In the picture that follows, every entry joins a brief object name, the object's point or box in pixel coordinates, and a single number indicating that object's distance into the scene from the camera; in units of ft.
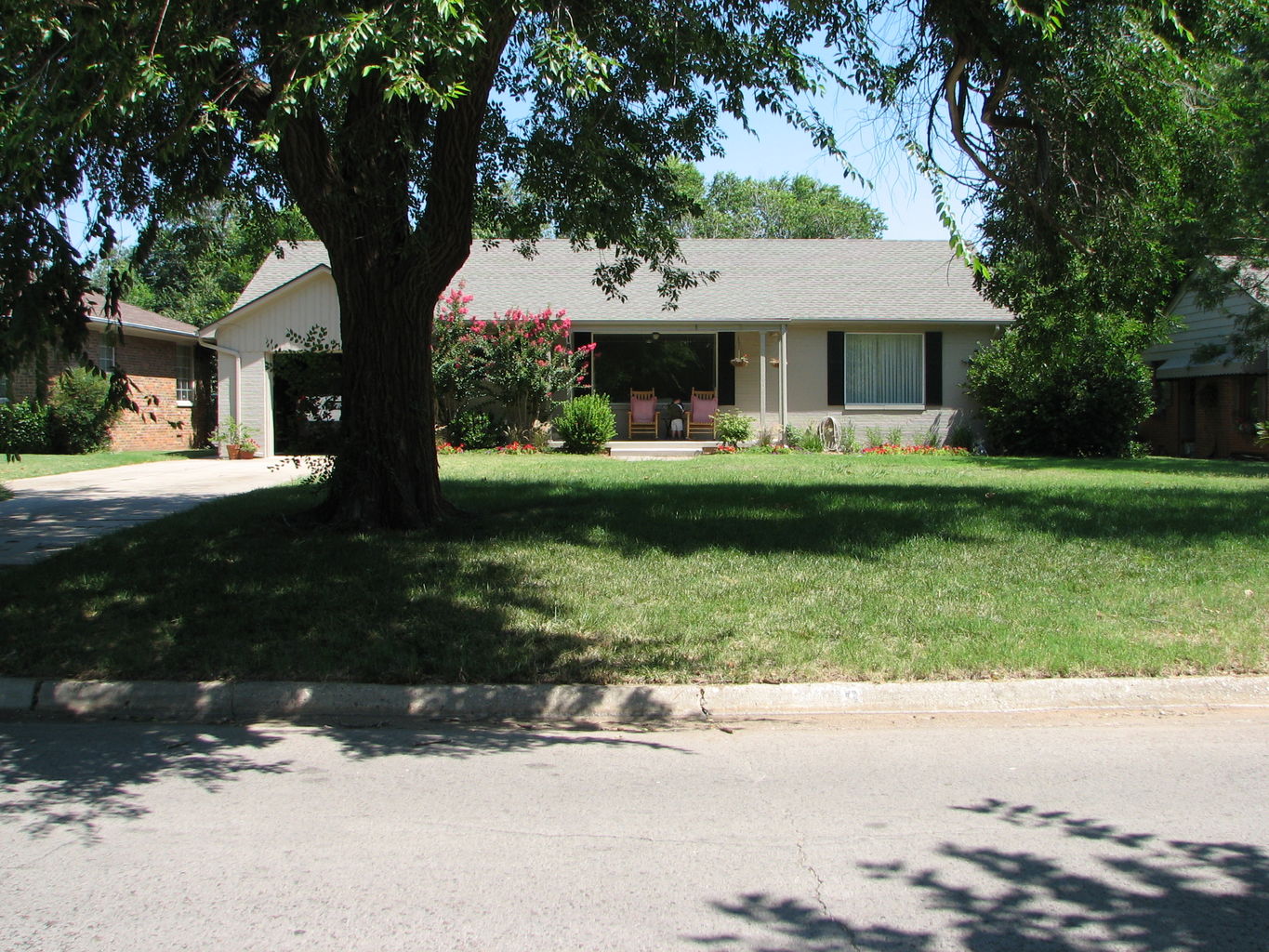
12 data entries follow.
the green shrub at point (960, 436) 73.05
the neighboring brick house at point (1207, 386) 71.15
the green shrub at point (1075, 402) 68.39
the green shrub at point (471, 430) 68.39
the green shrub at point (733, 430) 70.49
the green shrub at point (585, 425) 67.31
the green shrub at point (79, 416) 74.13
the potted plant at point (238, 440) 70.33
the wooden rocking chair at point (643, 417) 74.49
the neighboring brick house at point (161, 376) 77.82
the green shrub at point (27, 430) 71.26
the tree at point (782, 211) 158.20
